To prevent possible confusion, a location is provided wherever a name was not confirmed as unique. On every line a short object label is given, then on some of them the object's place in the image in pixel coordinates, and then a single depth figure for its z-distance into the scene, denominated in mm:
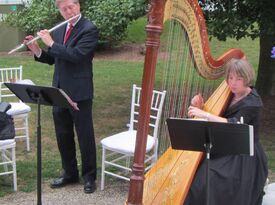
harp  2768
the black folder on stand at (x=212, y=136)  2883
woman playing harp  3449
